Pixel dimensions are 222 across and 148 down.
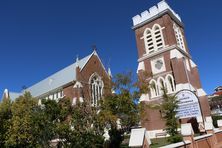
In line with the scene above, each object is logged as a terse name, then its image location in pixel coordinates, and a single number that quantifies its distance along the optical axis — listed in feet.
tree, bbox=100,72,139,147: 77.08
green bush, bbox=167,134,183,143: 72.79
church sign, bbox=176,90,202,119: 79.46
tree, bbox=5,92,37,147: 76.59
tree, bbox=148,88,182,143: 81.41
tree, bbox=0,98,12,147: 83.10
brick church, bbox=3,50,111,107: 119.34
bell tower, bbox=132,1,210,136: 109.91
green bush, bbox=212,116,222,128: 116.80
